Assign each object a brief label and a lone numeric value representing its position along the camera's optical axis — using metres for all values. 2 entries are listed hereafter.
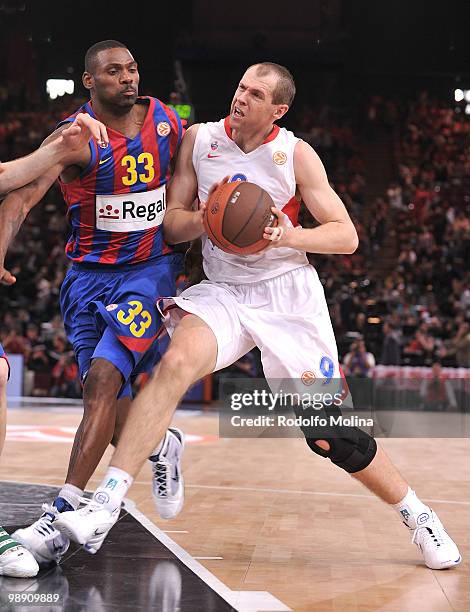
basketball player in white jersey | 3.76
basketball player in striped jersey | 3.88
